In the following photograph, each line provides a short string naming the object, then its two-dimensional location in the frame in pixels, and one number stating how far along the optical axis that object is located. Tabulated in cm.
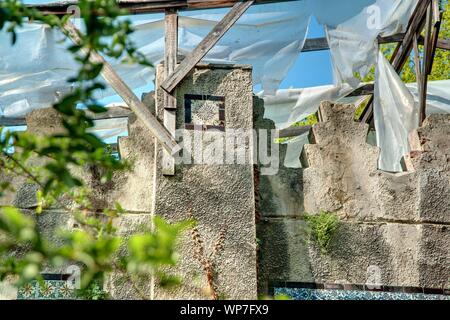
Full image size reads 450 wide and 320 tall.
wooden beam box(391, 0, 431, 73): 742
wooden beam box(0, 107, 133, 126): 832
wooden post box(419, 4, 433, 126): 698
